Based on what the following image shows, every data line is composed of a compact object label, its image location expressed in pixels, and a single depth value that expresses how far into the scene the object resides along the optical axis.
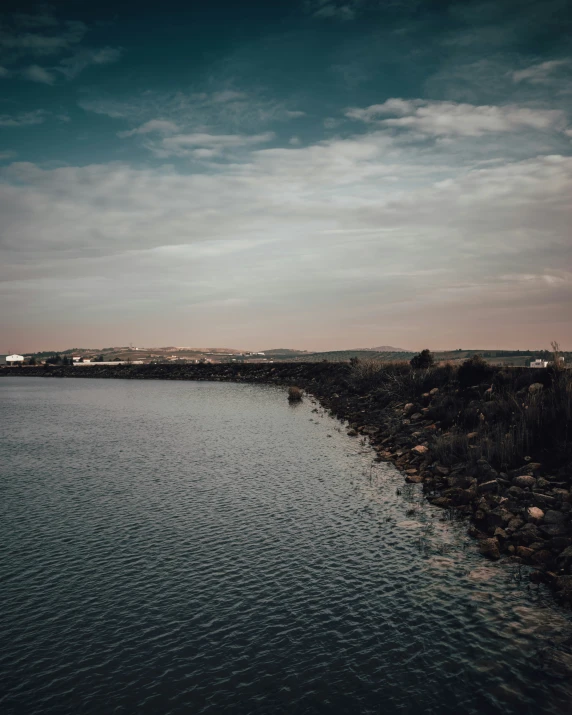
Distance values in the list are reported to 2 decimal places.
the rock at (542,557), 16.09
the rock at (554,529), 17.06
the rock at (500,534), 18.22
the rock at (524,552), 16.64
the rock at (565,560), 15.34
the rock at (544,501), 19.16
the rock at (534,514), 18.20
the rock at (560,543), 16.27
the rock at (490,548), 17.12
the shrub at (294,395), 75.00
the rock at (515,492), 20.44
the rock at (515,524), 18.28
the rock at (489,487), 21.83
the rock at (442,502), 23.03
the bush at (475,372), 39.38
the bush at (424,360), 58.94
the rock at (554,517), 17.67
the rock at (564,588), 13.91
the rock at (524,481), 21.12
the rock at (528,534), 17.39
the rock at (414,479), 27.45
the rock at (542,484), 20.62
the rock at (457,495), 22.39
